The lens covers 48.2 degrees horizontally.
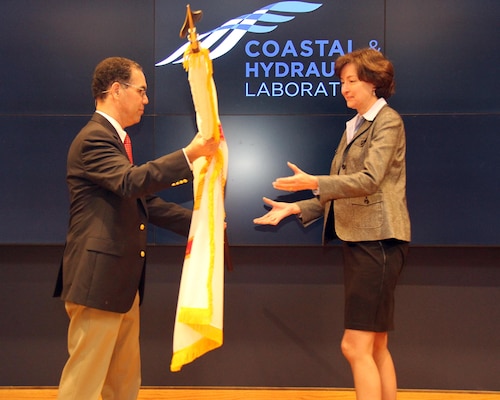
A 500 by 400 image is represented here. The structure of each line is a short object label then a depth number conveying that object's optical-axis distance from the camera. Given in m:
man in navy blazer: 2.09
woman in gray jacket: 2.28
